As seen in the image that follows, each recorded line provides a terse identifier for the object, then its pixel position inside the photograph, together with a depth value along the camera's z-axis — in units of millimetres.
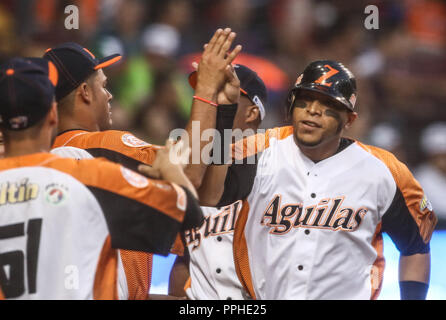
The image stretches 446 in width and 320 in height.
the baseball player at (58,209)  5379
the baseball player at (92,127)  7500
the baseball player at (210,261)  7879
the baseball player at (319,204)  6977
